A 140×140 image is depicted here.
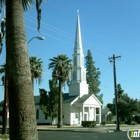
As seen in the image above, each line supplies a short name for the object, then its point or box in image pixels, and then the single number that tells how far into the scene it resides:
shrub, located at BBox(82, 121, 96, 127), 51.94
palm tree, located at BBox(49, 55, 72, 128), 45.71
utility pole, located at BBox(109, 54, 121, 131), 39.86
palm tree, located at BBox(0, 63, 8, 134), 26.39
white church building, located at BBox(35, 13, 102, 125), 58.97
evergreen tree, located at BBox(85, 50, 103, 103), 90.34
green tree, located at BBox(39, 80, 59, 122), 52.81
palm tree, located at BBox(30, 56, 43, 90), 43.00
